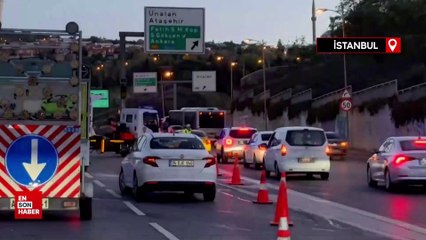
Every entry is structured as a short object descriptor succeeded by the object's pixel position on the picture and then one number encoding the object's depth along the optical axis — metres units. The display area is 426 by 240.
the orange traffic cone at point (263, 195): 19.89
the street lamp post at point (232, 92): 103.00
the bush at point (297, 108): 68.19
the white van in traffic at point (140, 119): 52.62
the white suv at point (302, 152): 28.23
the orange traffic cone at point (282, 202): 13.21
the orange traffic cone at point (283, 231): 11.20
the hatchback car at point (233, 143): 39.62
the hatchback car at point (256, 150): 34.00
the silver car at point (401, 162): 22.94
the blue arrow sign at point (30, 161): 14.81
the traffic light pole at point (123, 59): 41.78
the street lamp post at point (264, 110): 71.43
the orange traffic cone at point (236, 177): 26.14
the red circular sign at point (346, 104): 47.41
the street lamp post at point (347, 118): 53.91
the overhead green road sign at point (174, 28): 39.38
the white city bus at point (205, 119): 62.17
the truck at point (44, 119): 14.84
